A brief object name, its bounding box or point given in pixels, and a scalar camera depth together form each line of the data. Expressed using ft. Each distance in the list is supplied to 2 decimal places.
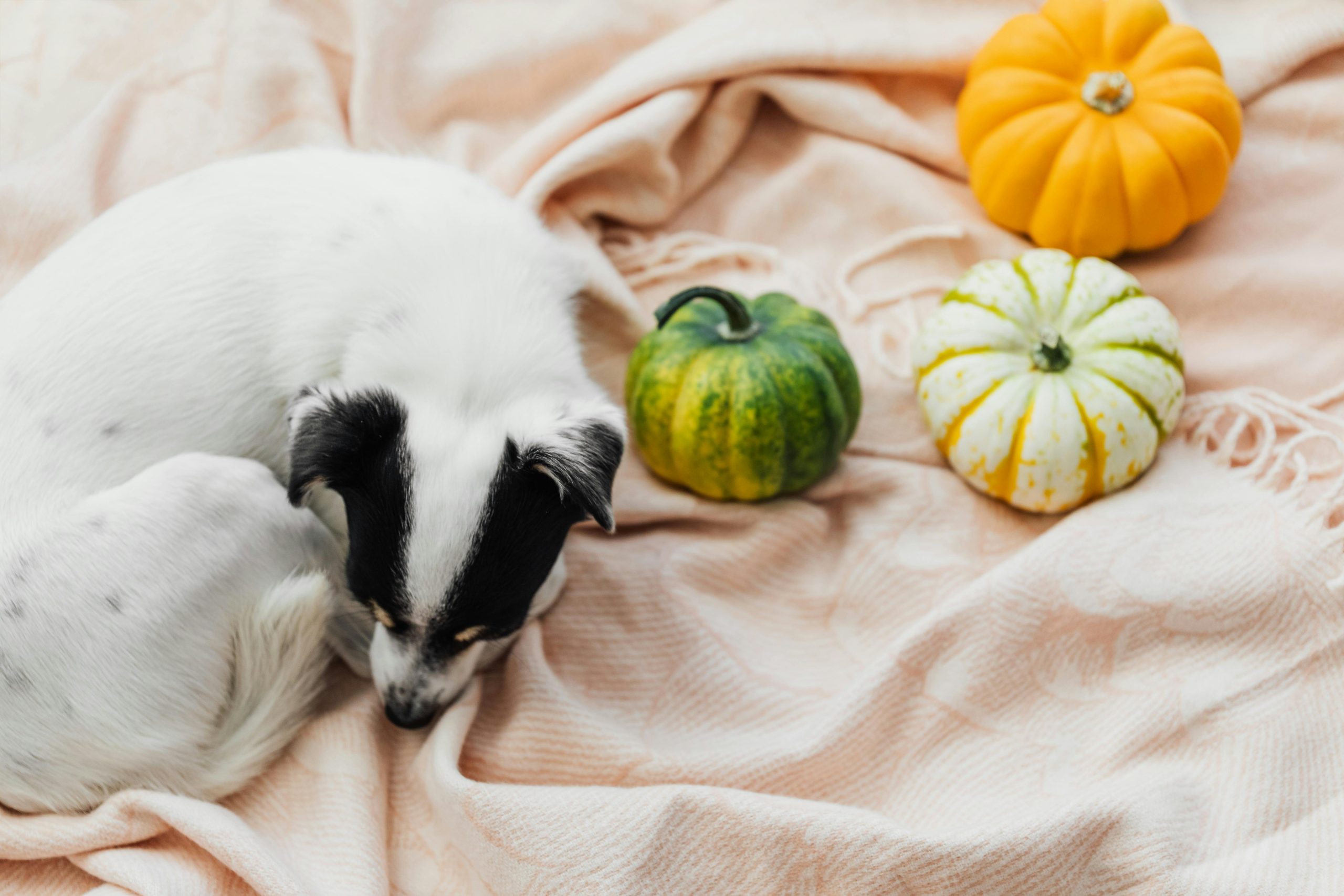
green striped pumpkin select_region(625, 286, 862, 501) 2.91
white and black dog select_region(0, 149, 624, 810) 2.68
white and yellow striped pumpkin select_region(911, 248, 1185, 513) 2.89
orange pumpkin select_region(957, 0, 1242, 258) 3.04
